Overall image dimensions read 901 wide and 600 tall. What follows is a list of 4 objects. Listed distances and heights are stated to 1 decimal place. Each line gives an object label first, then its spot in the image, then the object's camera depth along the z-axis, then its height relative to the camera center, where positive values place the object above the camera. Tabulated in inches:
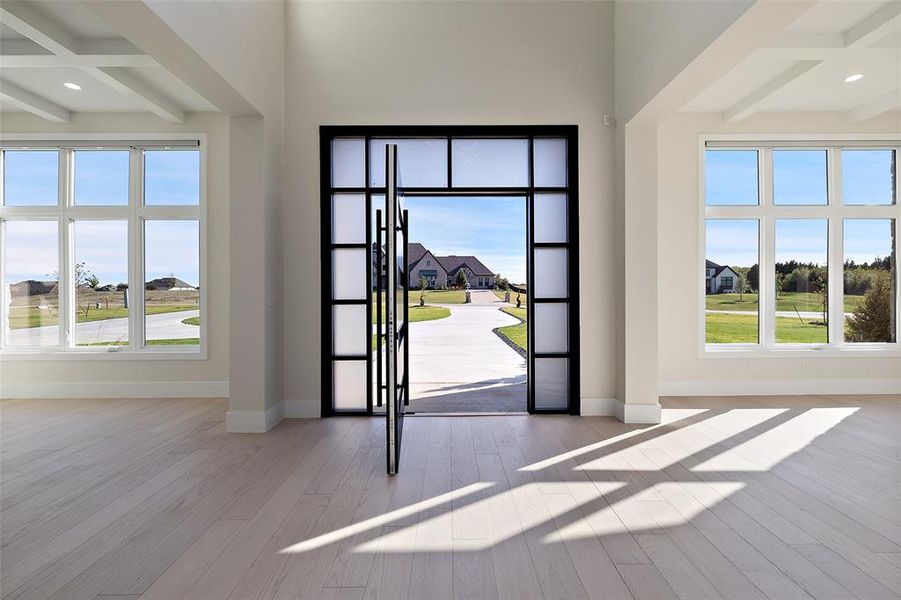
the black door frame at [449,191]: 189.6 +39.2
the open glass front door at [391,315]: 128.6 -5.1
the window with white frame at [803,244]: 229.5 +23.4
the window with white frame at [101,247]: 228.7 +22.0
